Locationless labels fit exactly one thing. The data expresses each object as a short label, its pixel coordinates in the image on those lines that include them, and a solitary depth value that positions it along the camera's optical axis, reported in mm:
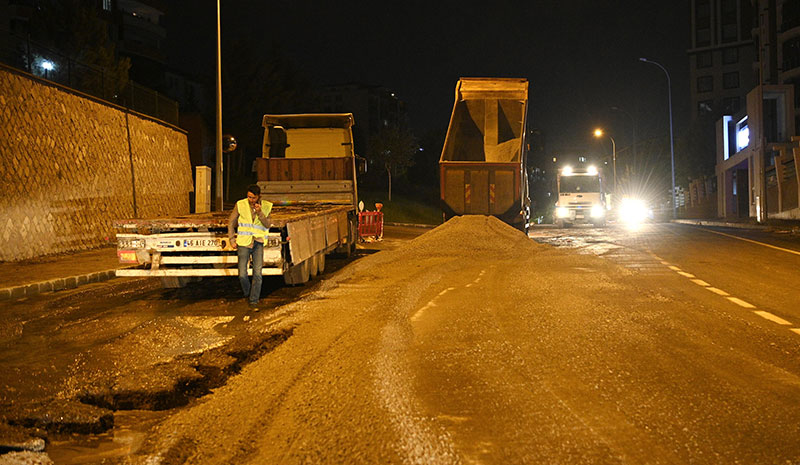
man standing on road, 10680
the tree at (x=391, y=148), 58375
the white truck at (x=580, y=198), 37656
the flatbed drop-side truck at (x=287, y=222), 11188
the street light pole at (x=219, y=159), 22516
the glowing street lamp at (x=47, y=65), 20953
